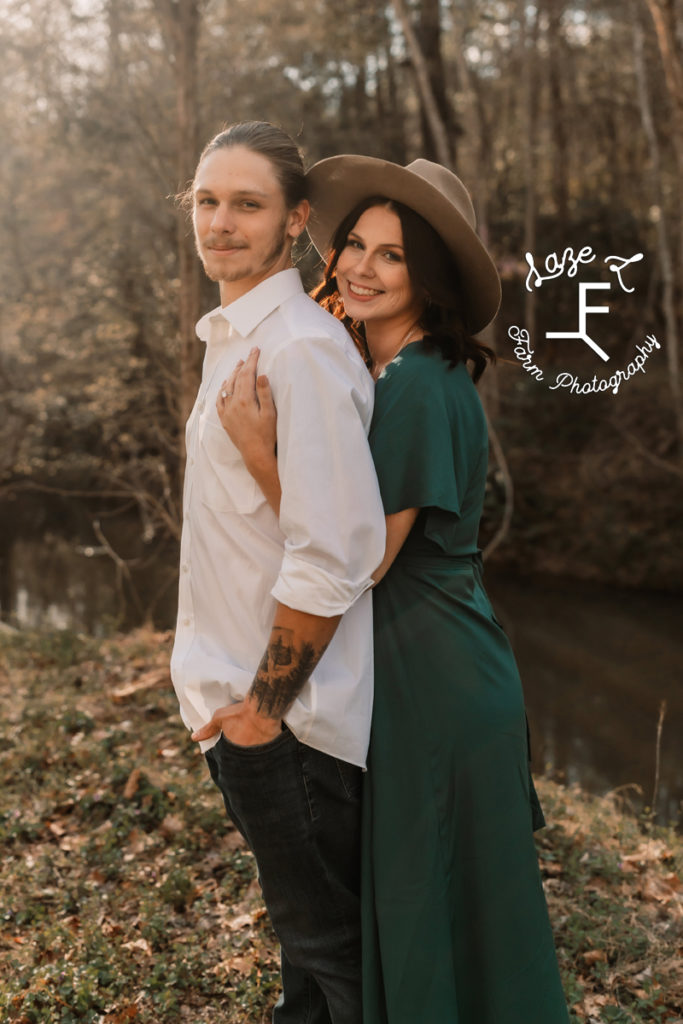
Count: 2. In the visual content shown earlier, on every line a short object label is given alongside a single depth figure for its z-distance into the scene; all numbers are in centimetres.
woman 188
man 175
